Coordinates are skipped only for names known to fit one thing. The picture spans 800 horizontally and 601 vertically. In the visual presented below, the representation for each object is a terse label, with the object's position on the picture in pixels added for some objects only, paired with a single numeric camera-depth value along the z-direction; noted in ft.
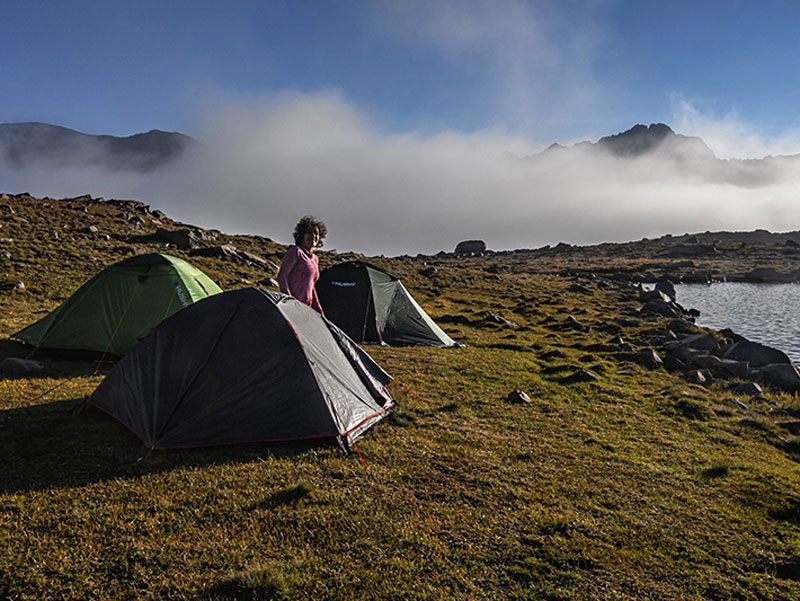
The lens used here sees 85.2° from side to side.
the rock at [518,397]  39.41
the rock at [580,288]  168.75
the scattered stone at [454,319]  86.69
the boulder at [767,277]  266.79
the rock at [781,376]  53.36
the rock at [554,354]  60.23
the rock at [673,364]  57.50
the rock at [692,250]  435.53
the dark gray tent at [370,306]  57.11
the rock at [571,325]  86.79
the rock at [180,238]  140.67
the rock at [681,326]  86.17
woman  35.32
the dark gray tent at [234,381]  24.80
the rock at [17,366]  34.91
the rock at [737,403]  43.34
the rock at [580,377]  47.81
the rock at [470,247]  539.45
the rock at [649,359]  58.65
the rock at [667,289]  162.03
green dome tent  40.01
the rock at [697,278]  275.14
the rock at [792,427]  38.50
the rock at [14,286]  67.26
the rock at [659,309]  113.18
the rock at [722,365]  56.75
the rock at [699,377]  52.13
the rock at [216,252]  130.83
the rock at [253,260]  135.88
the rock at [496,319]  87.16
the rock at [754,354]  61.77
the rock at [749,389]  48.44
